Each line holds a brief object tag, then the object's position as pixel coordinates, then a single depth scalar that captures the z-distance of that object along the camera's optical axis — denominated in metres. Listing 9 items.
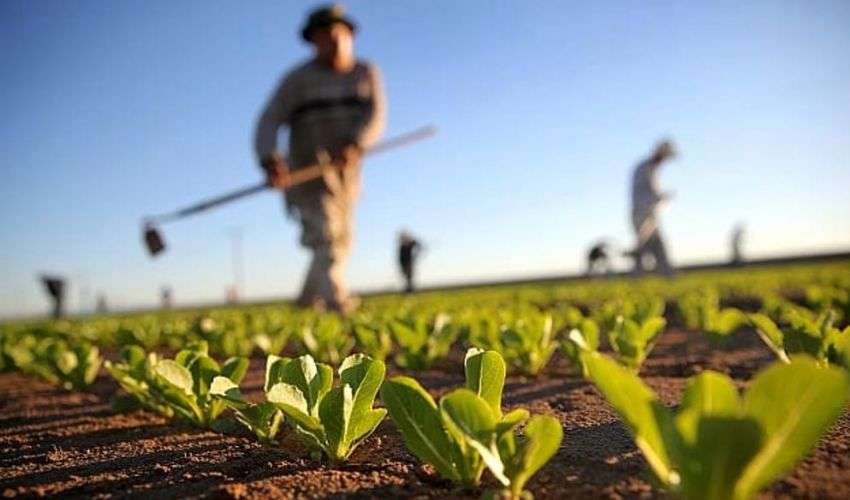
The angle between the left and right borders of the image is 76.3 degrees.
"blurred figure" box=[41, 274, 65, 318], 10.07
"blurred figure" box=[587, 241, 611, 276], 15.43
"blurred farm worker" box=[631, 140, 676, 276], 10.86
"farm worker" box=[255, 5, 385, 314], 5.95
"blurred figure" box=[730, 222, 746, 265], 17.63
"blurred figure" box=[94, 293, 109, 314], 24.99
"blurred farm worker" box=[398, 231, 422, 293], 13.87
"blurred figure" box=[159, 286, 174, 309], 15.61
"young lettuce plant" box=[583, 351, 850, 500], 0.65
